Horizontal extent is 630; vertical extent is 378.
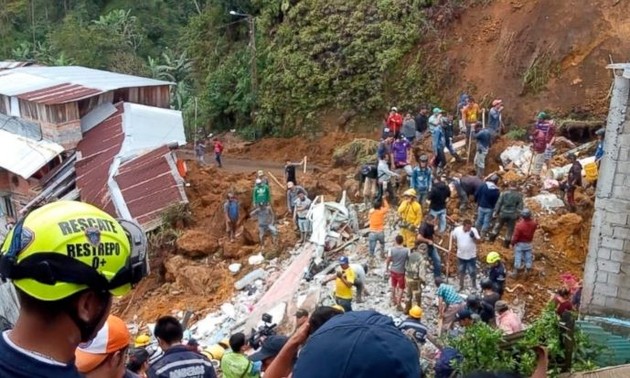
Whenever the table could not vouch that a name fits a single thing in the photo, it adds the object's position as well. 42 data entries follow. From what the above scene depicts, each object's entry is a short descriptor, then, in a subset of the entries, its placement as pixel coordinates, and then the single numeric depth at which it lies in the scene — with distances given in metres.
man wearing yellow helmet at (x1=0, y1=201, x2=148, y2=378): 2.27
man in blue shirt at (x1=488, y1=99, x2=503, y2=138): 17.30
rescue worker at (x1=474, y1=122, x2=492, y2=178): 15.18
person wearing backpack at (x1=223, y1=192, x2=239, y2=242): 15.95
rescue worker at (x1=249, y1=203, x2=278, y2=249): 15.16
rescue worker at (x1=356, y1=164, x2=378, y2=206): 15.05
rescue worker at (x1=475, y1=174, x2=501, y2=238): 12.46
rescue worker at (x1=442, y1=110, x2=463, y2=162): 16.58
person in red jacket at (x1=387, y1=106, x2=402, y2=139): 18.18
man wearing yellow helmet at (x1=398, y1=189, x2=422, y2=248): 12.06
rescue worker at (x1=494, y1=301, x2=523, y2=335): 8.66
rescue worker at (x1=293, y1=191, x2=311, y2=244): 14.77
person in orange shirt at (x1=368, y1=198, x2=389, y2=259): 12.58
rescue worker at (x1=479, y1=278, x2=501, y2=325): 9.10
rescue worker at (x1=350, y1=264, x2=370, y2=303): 11.14
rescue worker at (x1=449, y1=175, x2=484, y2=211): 13.76
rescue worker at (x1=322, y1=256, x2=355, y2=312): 10.67
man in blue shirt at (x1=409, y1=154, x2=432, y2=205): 13.77
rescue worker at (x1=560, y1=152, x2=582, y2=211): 13.58
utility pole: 25.61
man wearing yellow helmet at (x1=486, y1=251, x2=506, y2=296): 10.51
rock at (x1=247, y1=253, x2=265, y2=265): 15.13
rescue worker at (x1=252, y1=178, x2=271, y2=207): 14.83
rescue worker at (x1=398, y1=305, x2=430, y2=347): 8.70
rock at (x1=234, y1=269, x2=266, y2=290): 14.58
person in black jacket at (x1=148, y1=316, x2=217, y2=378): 4.03
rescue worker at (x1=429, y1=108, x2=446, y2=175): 15.95
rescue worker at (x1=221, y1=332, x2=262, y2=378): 5.92
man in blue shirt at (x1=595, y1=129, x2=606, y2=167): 14.42
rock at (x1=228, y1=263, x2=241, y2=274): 15.31
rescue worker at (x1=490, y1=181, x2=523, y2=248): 12.20
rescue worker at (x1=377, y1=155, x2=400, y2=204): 14.63
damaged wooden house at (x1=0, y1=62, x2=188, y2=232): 18.14
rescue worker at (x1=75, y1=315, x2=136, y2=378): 3.28
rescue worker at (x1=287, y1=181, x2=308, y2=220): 15.28
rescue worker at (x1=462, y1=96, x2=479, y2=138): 18.08
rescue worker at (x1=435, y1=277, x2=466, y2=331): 9.93
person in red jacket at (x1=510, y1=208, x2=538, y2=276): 11.37
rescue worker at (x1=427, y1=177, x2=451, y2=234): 12.56
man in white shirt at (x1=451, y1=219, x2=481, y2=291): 11.16
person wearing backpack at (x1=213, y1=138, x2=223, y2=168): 22.27
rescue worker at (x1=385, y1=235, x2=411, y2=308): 10.98
